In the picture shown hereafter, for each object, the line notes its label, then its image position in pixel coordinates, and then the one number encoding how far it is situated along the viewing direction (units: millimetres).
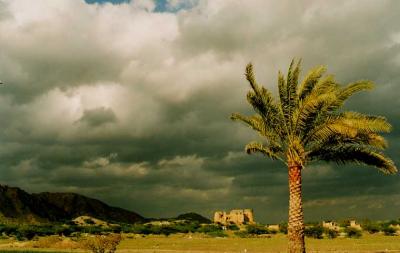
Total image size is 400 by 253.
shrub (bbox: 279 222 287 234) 140012
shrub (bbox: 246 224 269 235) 138925
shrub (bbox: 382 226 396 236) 121800
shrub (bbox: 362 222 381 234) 129750
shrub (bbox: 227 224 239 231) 169125
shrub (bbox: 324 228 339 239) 112312
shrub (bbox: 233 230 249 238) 128875
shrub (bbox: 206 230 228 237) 122062
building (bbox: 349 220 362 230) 135200
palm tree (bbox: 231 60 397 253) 23422
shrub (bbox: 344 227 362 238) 113169
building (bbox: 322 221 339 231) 149212
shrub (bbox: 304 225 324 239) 109656
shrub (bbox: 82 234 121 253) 33375
